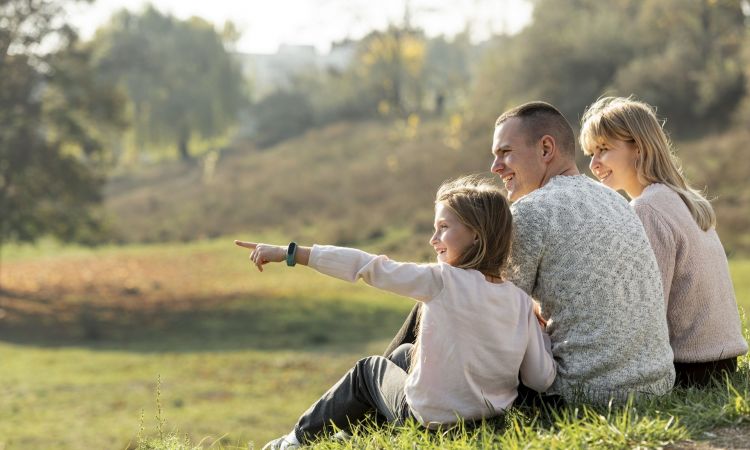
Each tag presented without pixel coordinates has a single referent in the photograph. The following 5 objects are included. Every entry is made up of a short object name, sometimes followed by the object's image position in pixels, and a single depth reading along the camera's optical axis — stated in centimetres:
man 379
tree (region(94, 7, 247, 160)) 5191
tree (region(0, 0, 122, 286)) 2320
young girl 361
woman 417
